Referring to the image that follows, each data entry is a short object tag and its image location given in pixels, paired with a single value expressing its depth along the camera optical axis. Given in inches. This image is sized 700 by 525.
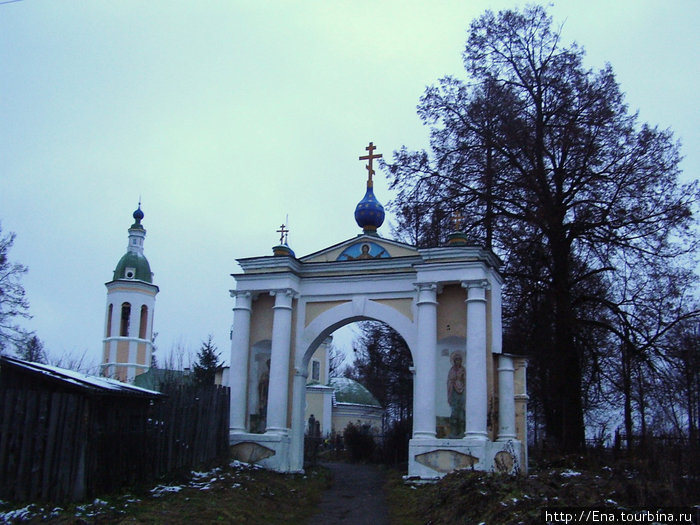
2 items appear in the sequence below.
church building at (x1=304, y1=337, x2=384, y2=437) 1769.2
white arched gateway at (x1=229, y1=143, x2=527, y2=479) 654.5
